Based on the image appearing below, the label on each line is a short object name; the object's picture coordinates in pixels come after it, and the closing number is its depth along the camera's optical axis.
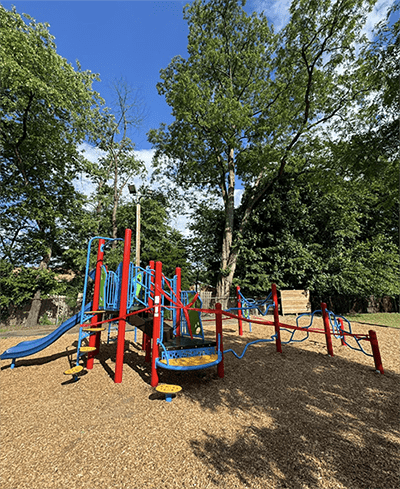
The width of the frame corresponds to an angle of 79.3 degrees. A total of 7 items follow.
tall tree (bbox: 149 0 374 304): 12.11
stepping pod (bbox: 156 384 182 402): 3.57
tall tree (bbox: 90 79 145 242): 19.61
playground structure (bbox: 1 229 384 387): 4.30
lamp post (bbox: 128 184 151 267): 12.21
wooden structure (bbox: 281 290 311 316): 14.57
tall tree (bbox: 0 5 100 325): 12.07
